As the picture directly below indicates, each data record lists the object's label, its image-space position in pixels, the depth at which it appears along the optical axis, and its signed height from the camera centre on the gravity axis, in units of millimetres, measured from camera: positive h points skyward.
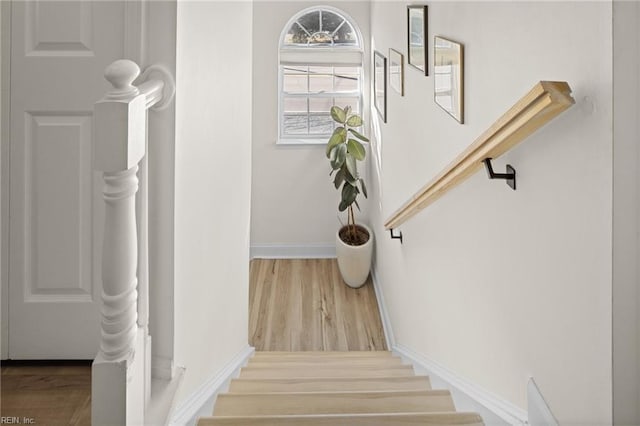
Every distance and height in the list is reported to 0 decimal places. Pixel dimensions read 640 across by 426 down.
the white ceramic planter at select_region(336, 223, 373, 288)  5438 -425
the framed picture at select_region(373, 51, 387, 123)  4570 +1006
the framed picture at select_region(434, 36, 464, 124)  2289 +540
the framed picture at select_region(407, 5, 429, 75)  2965 +889
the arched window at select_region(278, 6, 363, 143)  6199 +1406
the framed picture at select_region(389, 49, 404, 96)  3693 +891
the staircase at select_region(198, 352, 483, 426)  1904 -676
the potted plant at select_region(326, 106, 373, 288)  5469 +150
